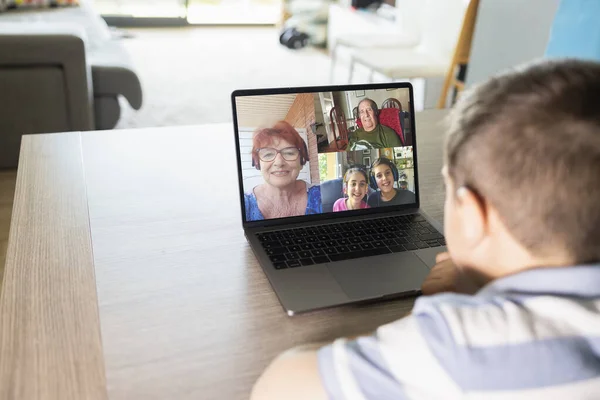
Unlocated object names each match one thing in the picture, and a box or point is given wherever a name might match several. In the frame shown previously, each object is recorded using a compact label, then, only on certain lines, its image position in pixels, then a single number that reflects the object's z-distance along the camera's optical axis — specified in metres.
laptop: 0.80
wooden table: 0.58
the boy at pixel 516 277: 0.44
